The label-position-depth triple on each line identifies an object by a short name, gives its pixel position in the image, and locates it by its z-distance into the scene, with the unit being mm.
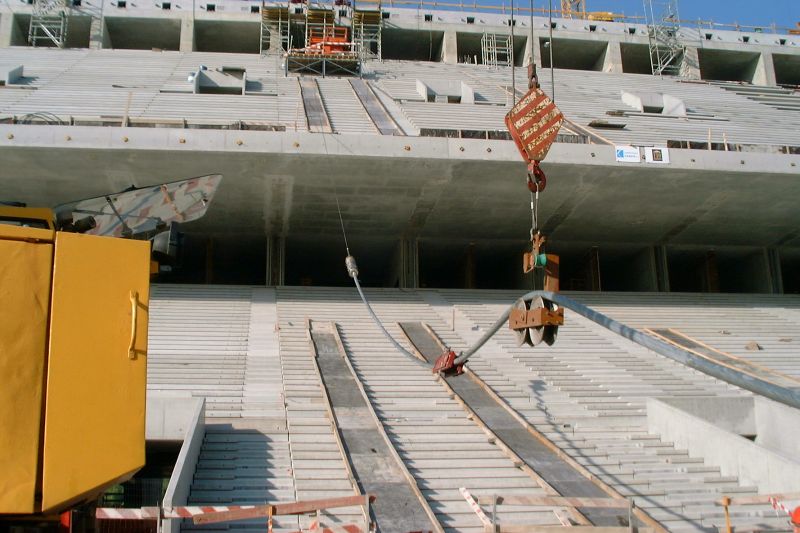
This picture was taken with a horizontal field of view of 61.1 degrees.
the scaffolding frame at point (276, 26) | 32438
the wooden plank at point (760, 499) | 6750
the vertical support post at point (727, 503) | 6801
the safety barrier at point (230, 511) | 5789
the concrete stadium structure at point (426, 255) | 9414
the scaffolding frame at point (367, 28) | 33125
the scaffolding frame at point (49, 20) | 31547
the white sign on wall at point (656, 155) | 17609
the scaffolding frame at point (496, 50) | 34253
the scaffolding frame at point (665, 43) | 35406
